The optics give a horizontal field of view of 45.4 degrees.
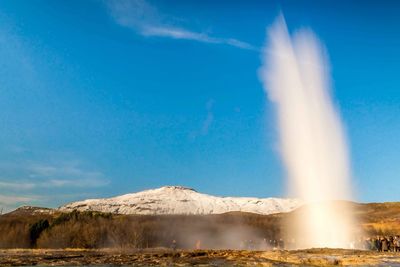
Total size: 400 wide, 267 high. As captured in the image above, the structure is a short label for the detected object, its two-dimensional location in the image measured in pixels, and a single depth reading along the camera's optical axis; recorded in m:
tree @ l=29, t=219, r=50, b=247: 89.56
